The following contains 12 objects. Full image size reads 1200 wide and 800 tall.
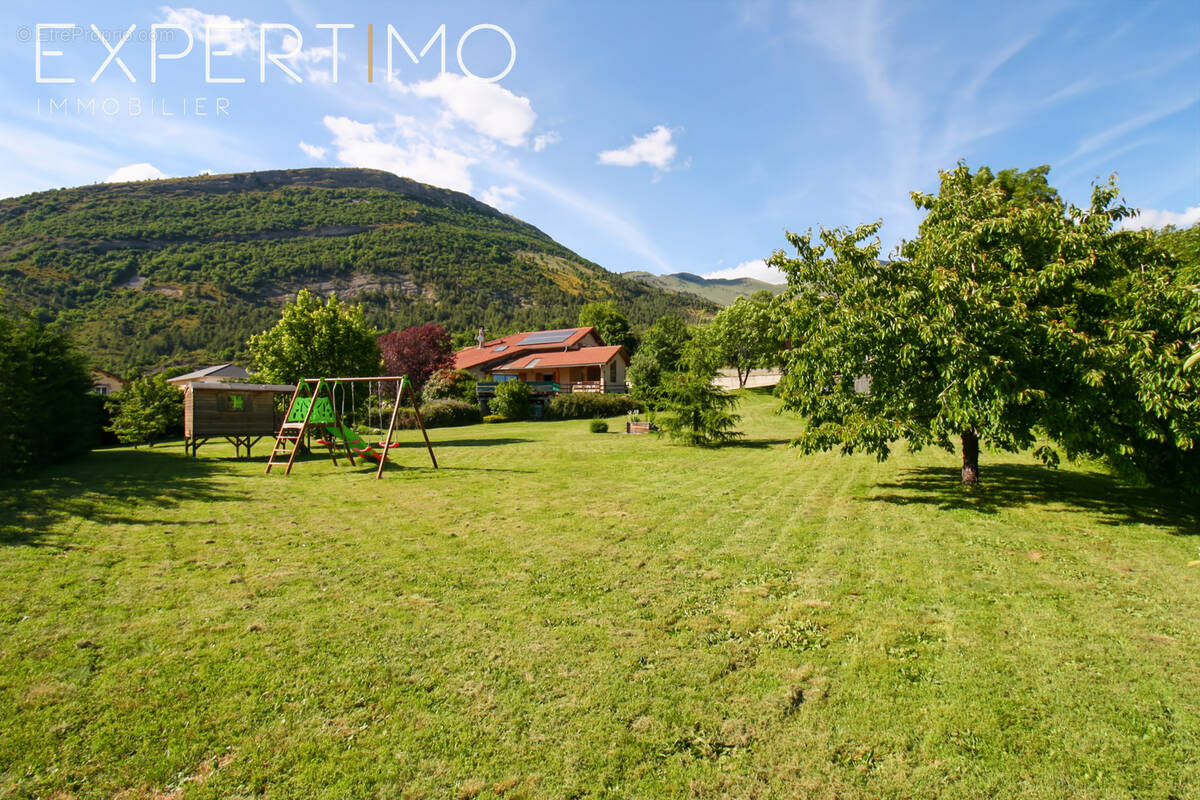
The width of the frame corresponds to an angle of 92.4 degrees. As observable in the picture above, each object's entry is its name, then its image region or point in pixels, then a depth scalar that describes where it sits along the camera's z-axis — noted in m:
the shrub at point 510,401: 34.47
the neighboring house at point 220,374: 46.53
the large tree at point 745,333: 44.22
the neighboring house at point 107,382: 42.49
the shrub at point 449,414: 31.17
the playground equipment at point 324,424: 14.45
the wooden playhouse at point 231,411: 17.14
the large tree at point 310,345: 20.27
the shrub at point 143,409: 21.42
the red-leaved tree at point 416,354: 39.12
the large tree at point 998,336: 7.89
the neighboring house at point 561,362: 47.84
